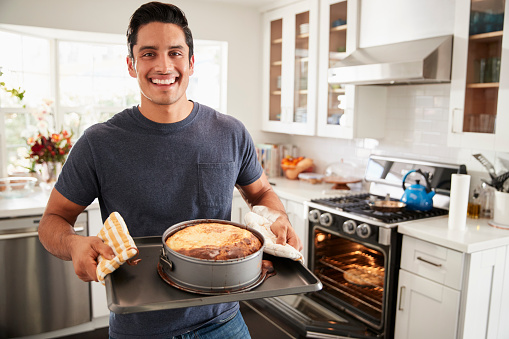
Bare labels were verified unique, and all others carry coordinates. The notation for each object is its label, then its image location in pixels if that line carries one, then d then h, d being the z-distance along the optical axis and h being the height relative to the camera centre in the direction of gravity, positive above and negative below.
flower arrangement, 3.37 -0.24
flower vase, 3.42 -0.43
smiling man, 1.40 -0.16
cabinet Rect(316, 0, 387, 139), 3.33 +0.26
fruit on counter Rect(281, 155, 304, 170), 4.14 -0.35
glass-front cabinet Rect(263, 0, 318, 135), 3.74 +0.50
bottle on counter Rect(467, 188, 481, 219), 2.79 -0.48
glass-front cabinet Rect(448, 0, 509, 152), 2.36 +0.29
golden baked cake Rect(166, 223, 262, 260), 1.12 -0.32
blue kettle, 2.88 -0.44
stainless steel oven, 2.68 -0.92
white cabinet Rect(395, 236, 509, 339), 2.31 -0.88
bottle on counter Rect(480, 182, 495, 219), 2.78 -0.43
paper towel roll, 2.49 -0.40
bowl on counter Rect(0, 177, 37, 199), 3.21 -0.52
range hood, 2.54 +0.39
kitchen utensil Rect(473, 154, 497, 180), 2.68 -0.21
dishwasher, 2.95 -1.15
